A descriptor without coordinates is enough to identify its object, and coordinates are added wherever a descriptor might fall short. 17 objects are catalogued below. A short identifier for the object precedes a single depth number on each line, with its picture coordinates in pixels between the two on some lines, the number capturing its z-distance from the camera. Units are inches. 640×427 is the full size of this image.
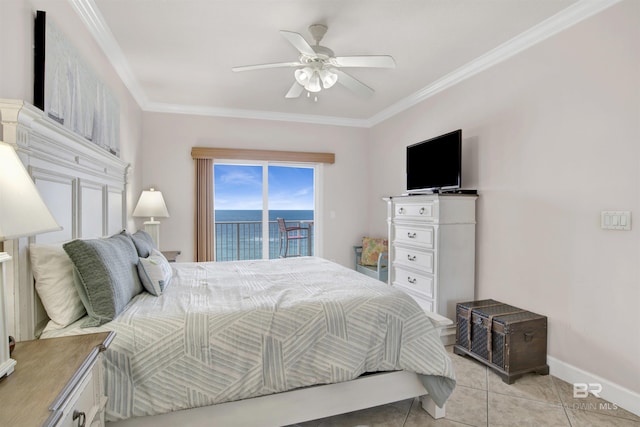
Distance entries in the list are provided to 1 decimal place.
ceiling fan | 89.0
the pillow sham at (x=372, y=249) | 183.8
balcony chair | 212.4
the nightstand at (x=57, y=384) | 31.6
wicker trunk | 94.0
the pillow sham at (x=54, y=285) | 60.7
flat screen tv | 122.9
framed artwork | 66.5
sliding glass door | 193.6
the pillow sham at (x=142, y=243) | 96.3
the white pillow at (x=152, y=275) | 79.1
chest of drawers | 118.9
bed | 59.2
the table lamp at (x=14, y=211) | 35.4
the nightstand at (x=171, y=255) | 155.5
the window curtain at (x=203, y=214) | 177.8
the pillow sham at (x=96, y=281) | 61.6
